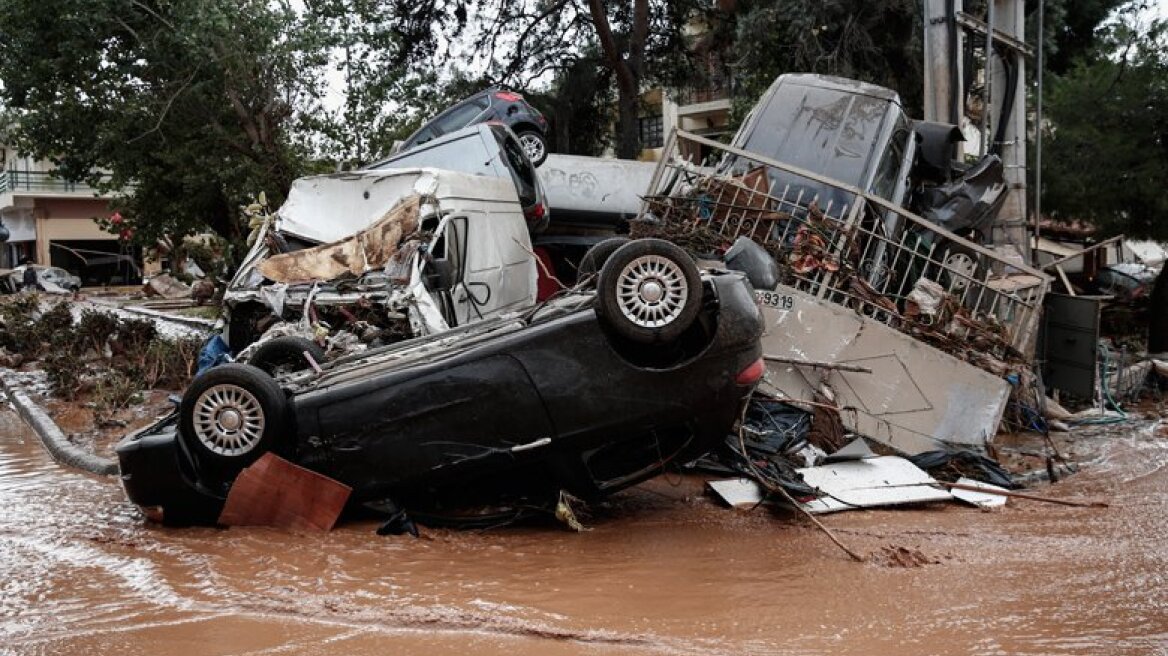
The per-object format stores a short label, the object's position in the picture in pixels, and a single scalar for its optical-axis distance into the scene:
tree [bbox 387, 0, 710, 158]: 20.45
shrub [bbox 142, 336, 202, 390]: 11.78
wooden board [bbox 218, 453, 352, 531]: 5.64
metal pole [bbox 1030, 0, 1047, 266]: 12.18
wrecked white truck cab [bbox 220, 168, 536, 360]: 7.57
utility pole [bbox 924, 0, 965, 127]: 11.16
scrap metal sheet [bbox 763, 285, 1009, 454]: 7.82
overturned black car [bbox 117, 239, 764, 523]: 5.45
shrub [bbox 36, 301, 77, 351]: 14.80
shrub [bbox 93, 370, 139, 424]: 10.02
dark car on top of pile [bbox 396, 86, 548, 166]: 13.76
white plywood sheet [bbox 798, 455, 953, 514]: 6.57
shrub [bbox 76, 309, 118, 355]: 14.85
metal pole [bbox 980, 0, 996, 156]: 11.16
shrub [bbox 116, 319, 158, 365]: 14.00
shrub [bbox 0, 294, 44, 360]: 16.11
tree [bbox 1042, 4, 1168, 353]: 14.90
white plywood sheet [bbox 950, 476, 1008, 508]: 6.72
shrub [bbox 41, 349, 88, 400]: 11.77
